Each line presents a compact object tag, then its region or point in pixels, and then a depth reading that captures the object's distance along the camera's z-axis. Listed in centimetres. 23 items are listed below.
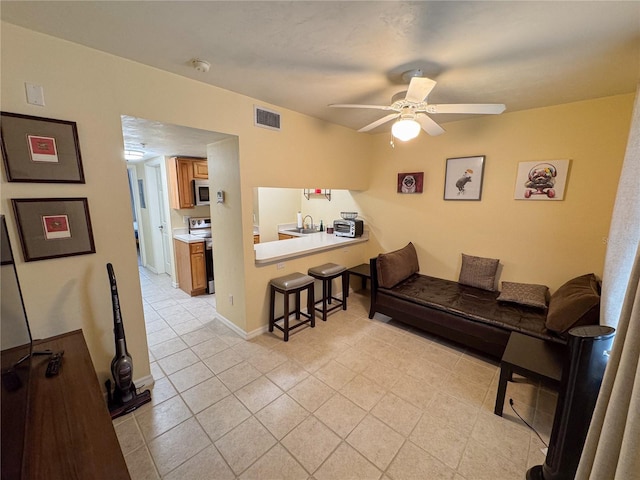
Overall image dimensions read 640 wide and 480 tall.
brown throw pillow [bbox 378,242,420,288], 314
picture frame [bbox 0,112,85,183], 146
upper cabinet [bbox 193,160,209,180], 410
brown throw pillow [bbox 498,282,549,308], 264
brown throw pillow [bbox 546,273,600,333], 195
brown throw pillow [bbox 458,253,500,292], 309
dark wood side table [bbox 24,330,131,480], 86
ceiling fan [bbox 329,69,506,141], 177
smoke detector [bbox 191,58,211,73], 182
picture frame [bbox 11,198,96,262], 154
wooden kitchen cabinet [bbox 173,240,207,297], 395
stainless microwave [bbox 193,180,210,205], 416
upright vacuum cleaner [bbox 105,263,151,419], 181
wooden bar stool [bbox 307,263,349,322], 325
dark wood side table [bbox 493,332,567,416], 177
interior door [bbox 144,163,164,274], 454
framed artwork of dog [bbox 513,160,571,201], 265
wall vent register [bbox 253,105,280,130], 257
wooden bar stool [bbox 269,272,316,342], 281
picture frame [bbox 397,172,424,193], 361
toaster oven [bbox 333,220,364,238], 412
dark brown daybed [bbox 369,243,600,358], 213
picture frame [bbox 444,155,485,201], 312
